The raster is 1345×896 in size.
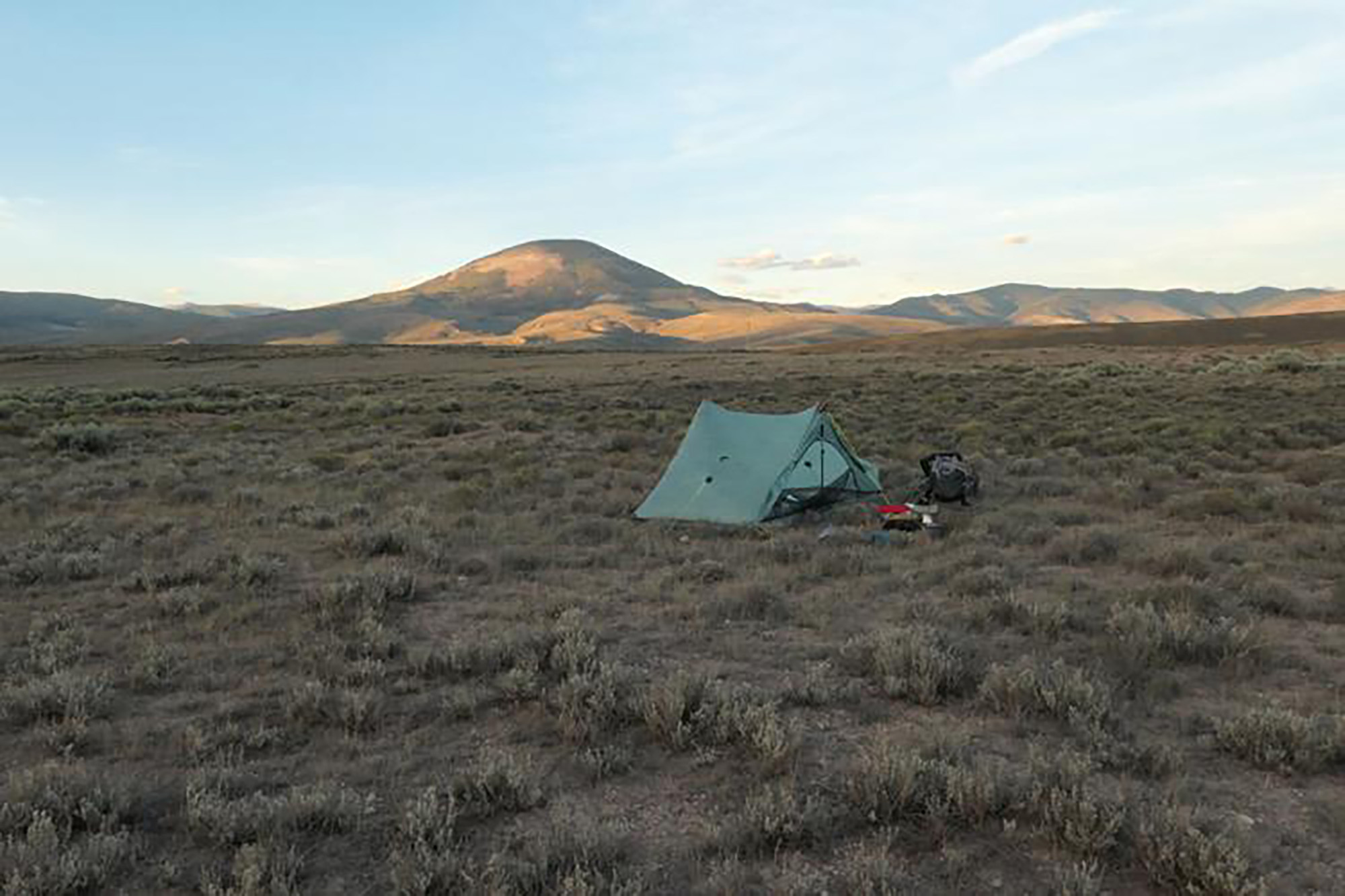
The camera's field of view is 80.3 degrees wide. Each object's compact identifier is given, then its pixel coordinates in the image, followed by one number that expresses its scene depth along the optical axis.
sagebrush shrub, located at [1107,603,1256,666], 6.30
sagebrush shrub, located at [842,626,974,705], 5.82
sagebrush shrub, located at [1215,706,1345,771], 4.68
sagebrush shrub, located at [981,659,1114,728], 5.27
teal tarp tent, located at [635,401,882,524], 11.91
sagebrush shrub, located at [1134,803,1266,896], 3.50
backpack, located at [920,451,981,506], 12.32
